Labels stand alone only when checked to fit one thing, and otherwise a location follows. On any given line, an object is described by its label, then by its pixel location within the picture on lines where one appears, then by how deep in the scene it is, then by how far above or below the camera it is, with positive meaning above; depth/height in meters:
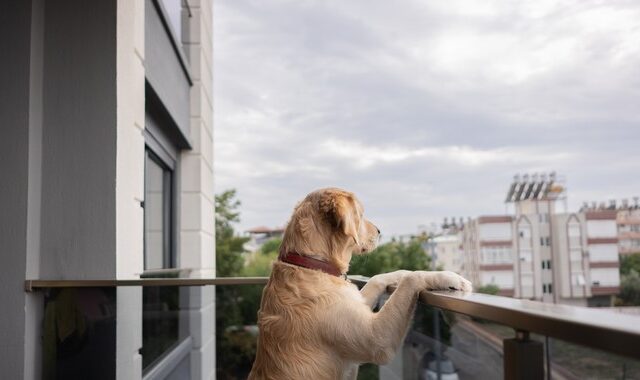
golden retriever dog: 1.57 -0.18
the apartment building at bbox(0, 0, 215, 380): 2.37 +0.18
